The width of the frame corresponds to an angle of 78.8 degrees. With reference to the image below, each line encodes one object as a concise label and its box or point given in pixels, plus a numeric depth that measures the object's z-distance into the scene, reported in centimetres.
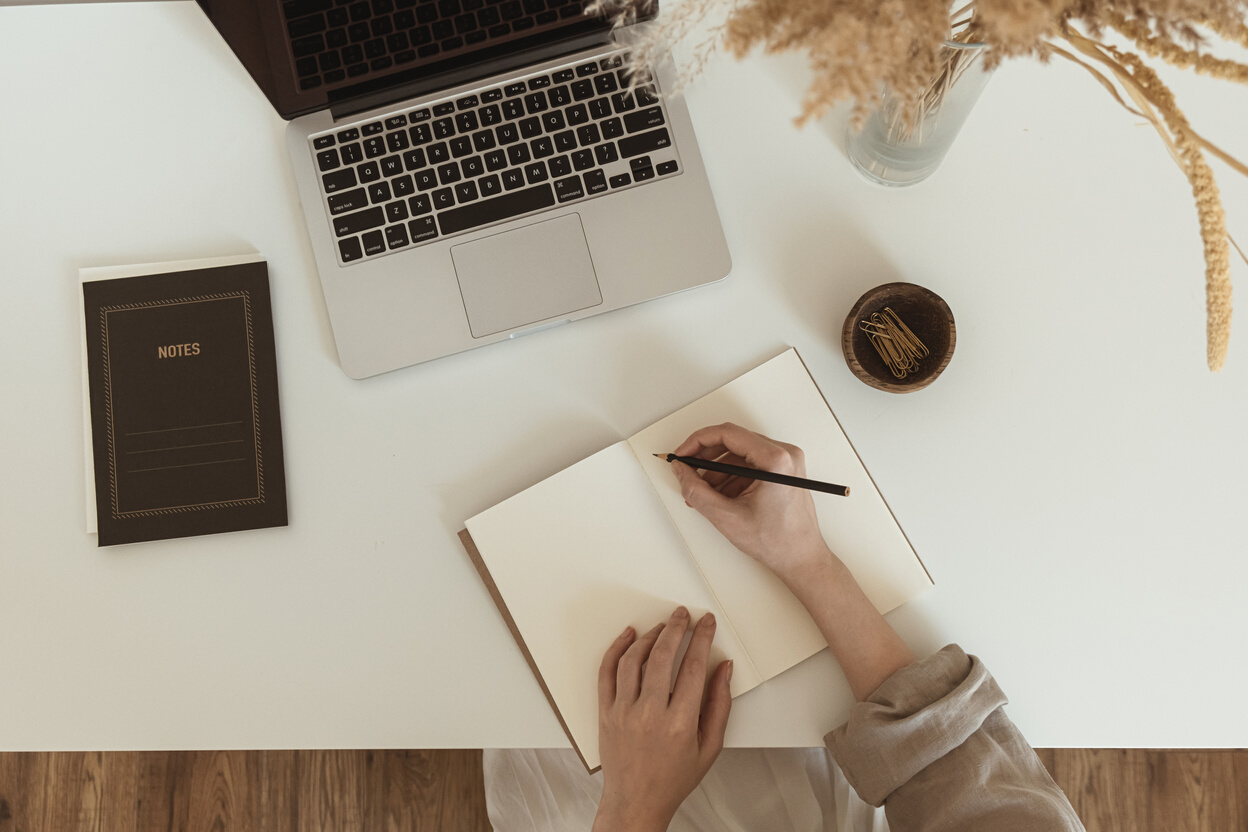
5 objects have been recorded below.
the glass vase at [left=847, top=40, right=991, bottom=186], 56
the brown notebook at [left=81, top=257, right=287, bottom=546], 74
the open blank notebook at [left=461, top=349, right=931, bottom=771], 73
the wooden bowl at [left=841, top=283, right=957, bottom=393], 69
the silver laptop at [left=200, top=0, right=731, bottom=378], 74
